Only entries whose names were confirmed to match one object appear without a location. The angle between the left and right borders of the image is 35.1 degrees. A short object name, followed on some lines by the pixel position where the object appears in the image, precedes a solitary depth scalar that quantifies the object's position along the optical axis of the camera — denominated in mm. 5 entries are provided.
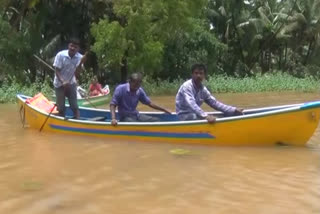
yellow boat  6824
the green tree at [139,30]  20391
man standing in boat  8961
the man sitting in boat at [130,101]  8031
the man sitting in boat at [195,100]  7293
